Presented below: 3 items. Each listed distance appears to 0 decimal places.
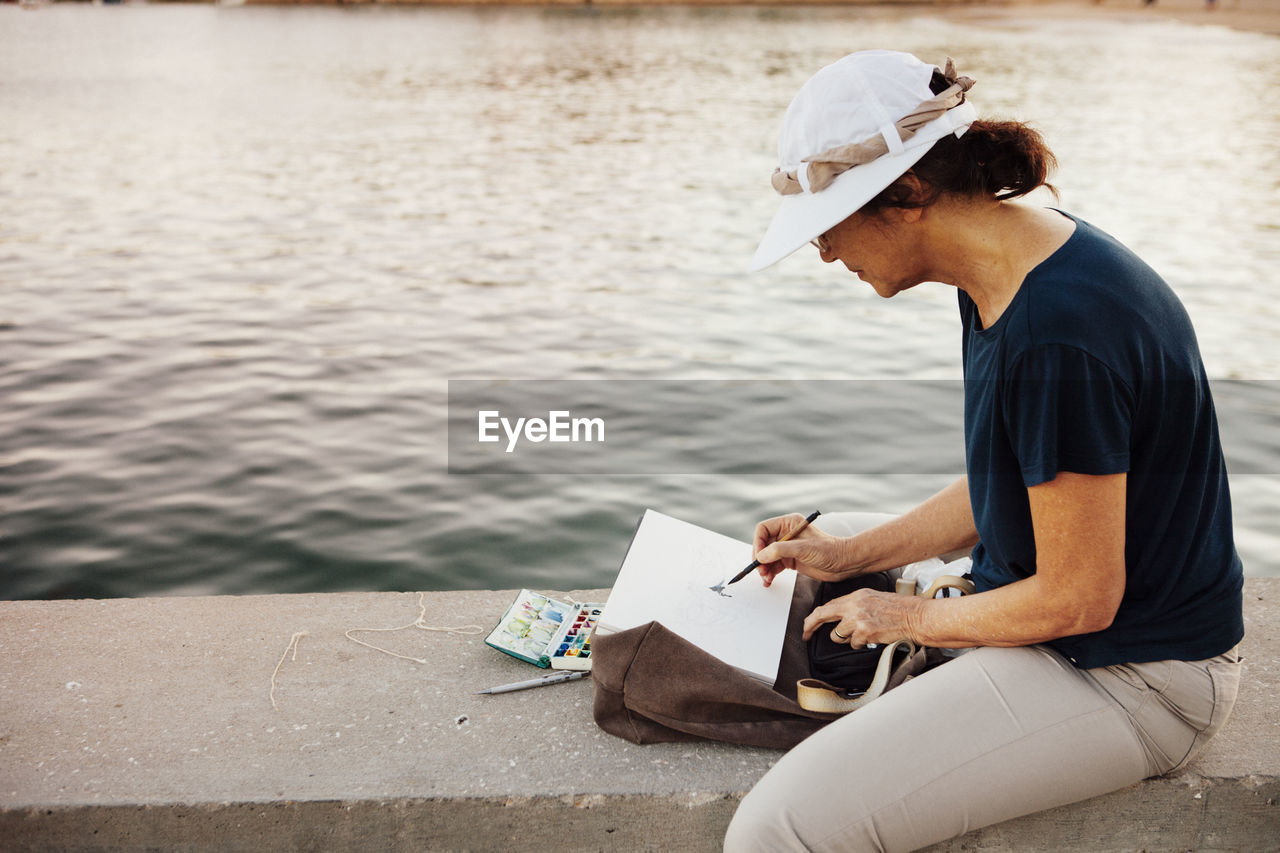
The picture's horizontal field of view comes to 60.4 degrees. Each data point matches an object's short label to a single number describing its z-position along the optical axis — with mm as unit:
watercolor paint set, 2523
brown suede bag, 2131
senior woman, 1700
